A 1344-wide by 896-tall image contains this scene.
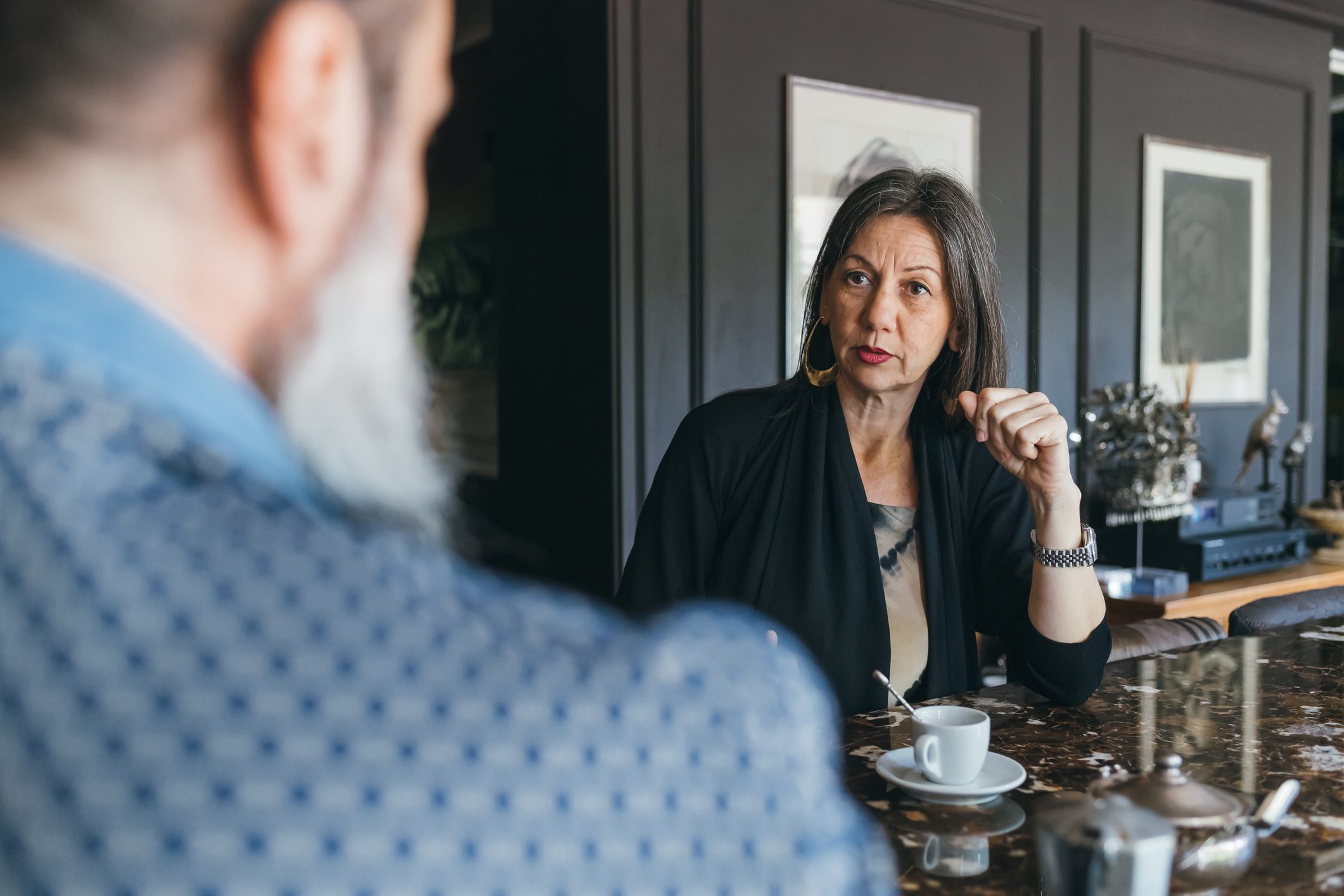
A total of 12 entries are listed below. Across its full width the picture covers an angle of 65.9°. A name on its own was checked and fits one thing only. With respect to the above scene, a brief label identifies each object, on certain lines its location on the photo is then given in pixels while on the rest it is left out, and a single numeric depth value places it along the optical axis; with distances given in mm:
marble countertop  935
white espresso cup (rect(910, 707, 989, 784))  1071
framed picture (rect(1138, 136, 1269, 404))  4070
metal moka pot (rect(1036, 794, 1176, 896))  708
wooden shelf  3230
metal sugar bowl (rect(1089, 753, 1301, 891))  909
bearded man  343
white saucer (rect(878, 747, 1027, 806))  1065
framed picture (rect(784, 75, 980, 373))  3113
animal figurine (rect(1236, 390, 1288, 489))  3922
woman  1776
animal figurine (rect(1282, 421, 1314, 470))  4148
